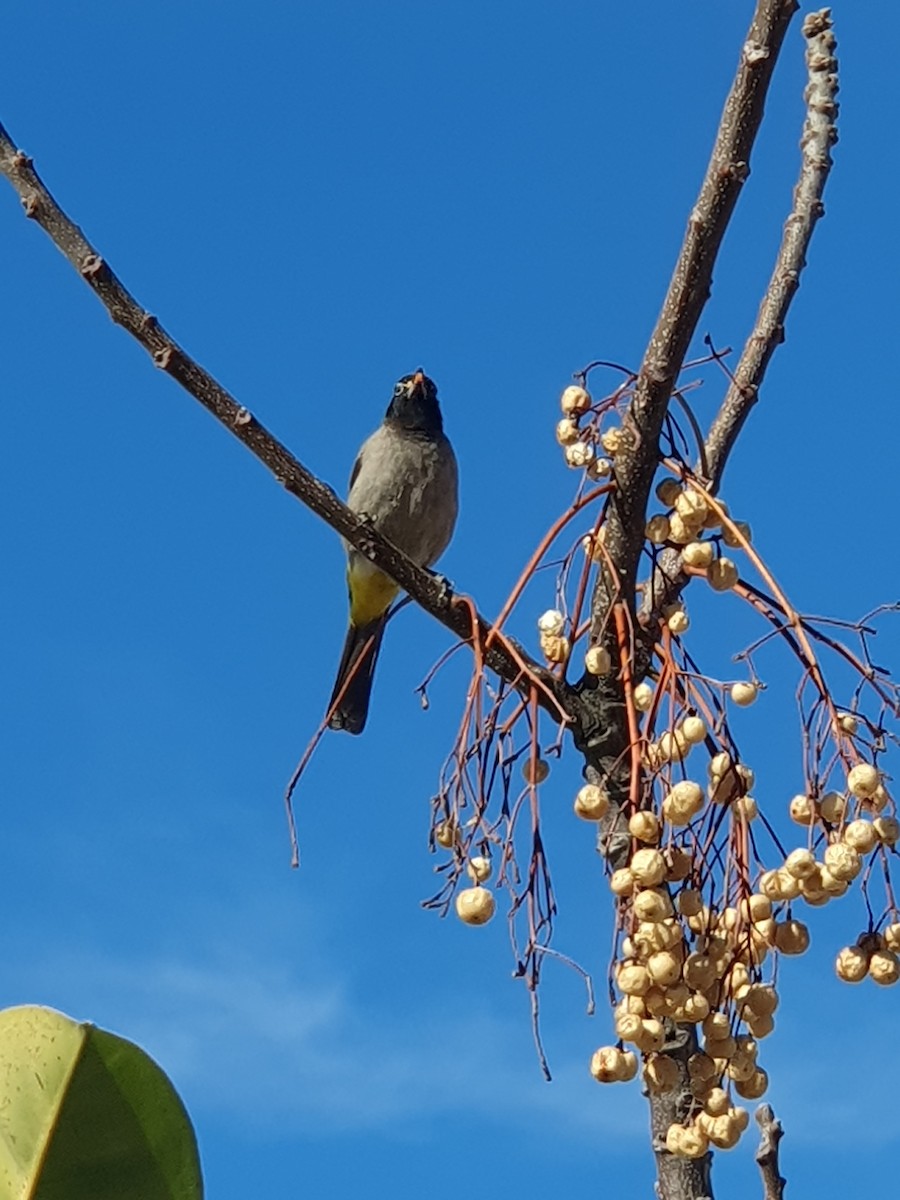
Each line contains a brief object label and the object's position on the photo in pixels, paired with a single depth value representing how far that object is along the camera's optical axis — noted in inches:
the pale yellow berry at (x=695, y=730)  82.6
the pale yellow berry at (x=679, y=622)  93.9
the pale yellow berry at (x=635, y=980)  77.5
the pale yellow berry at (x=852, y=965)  82.0
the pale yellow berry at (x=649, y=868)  78.1
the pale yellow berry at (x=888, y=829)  82.1
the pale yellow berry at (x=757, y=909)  80.5
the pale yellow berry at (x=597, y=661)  94.7
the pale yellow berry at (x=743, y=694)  90.8
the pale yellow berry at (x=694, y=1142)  81.4
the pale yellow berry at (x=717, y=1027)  78.1
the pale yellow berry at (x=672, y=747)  83.6
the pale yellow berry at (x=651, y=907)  77.1
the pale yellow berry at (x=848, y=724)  87.8
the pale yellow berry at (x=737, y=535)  90.0
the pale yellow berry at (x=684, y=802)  78.7
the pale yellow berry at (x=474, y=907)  84.0
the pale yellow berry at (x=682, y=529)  91.9
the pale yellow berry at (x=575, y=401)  97.0
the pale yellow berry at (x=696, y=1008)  76.5
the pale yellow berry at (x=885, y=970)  81.6
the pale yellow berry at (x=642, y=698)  90.6
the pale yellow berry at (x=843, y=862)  79.1
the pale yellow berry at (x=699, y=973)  77.4
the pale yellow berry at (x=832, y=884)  79.7
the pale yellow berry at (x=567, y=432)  96.7
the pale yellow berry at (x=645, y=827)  80.0
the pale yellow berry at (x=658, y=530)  93.8
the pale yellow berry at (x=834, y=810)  83.0
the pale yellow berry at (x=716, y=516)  90.6
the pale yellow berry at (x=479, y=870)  88.0
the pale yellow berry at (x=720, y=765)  85.3
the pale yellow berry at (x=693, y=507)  91.4
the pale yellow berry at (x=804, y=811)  83.4
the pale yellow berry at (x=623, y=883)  79.3
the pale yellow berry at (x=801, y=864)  79.4
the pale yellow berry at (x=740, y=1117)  79.6
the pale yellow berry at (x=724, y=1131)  79.9
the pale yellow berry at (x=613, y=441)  93.4
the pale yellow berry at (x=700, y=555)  90.7
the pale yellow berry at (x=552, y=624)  94.7
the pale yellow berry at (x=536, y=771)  89.7
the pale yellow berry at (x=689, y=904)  79.1
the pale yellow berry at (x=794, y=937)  83.0
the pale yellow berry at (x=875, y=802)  82.8
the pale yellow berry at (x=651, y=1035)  78.7
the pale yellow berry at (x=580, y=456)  95.0
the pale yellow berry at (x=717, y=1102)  80.3
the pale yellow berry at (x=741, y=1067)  80.0
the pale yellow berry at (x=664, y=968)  76.0
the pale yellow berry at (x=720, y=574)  91.4
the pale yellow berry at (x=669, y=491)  94.3
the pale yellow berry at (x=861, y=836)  79.7
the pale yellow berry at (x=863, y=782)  82.6
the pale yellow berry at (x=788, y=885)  80.4
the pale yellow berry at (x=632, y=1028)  78.5
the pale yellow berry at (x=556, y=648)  94.1
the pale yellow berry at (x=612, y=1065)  79.7
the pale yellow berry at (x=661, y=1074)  82.7
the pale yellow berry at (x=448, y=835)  91.6
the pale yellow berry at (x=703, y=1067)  80.7
